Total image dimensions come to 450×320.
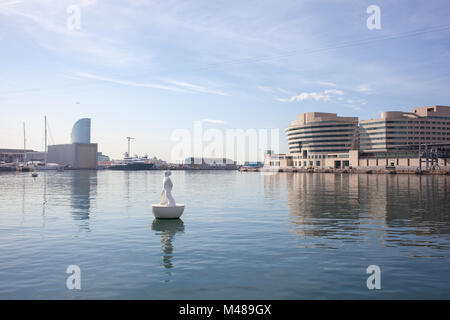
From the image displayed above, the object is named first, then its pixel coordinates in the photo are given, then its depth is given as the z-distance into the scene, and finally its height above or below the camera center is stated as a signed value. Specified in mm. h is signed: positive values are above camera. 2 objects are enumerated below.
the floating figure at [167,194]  25953 -2177
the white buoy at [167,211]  26516 -3340
